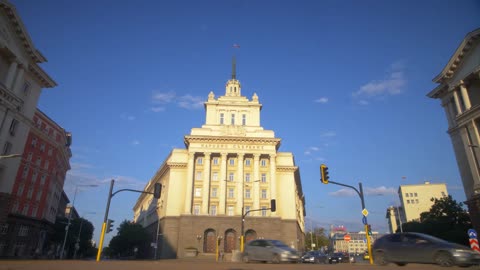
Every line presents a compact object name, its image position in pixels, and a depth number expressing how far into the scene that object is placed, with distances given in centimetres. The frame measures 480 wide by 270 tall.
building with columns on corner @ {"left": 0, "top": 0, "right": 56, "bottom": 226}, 3366
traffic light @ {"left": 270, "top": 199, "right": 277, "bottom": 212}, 3475
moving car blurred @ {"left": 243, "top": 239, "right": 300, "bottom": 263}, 1942
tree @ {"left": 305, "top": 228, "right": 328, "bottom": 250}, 10644
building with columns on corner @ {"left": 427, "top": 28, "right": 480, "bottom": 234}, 3416
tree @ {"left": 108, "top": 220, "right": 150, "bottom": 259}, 6744
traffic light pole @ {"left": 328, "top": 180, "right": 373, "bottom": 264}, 2166
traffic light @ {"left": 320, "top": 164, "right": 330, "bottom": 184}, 2414
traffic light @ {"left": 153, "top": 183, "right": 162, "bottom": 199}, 2365
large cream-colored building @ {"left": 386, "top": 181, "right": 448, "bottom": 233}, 11450
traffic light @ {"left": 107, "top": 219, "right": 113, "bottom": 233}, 2304
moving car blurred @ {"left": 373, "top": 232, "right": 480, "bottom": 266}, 1305
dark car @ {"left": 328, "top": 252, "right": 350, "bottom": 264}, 4036
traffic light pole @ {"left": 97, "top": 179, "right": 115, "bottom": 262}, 2155
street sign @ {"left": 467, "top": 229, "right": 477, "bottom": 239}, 2227
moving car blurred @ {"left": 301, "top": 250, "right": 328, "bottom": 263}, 3641
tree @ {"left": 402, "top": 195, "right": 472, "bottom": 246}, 4719
